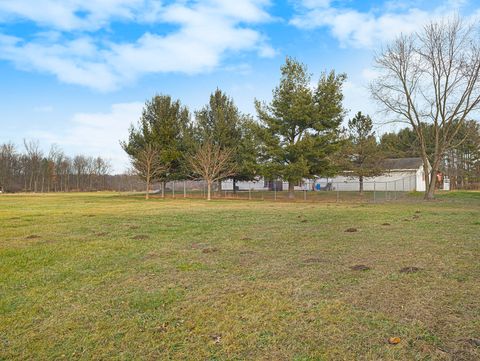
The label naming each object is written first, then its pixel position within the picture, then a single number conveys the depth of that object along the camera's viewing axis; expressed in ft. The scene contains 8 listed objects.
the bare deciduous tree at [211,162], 90.51
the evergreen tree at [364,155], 96.53
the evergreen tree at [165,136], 102.17
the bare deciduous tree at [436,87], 70.28
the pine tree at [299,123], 79.20
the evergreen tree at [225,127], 99.43
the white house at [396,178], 125.67
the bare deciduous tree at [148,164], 96.94
